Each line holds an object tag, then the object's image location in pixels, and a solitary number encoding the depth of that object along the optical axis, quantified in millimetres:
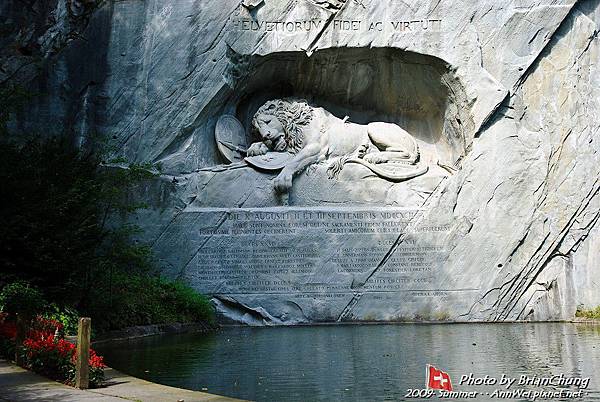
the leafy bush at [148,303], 12483
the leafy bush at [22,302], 8703
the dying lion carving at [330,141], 17109
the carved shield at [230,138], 17422
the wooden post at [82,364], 6734
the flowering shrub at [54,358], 6986
